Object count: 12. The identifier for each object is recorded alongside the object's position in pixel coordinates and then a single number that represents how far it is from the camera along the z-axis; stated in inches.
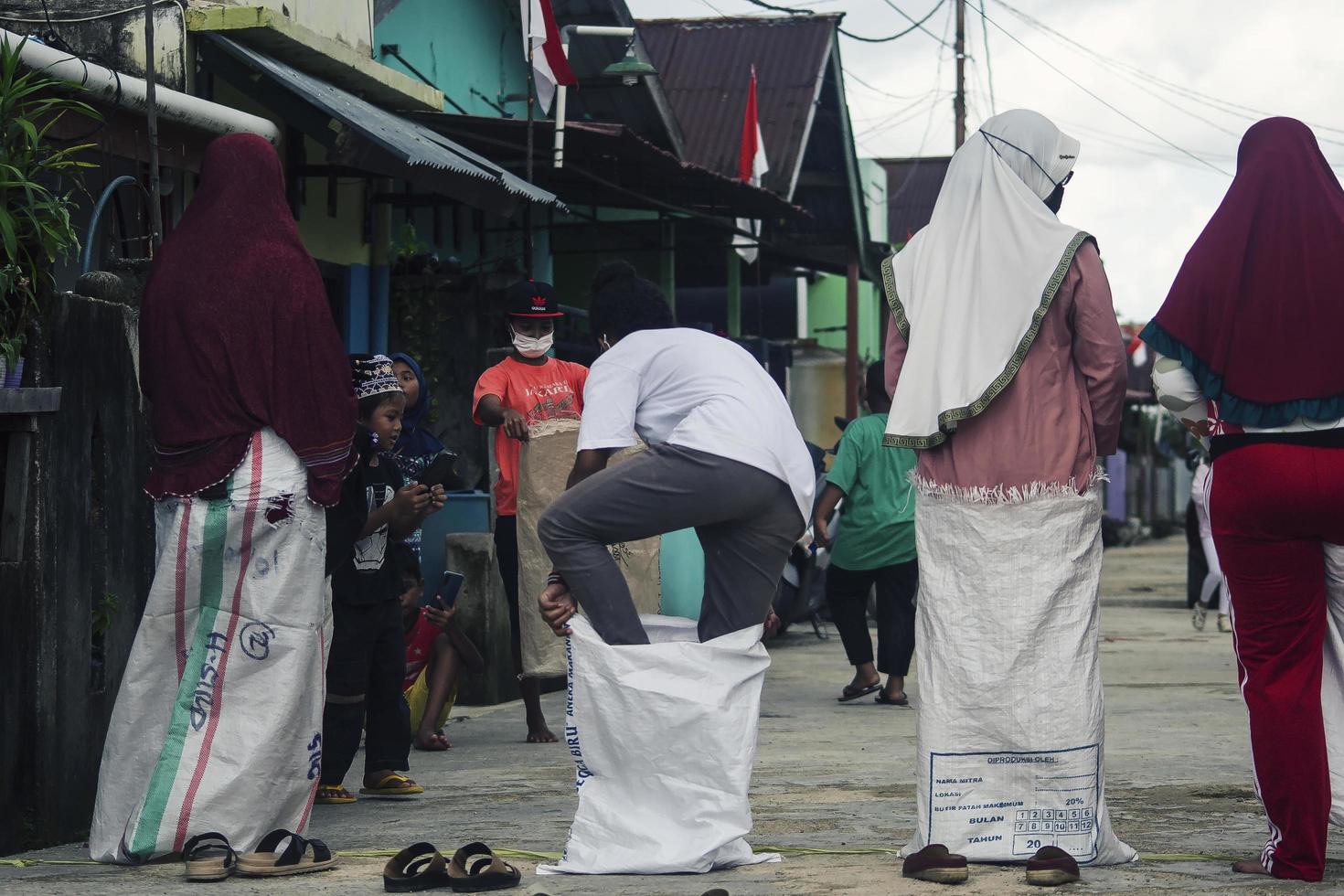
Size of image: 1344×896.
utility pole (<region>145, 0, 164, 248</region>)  262.1
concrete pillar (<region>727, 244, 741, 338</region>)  785.6
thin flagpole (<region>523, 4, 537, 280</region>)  440.5
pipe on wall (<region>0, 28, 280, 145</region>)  266.1
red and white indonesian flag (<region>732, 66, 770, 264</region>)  723.6
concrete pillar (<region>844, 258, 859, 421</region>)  866.8
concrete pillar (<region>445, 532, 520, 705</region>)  368.5
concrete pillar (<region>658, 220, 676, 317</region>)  671.1
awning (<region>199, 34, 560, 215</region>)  349.4
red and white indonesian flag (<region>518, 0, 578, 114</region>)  483.8
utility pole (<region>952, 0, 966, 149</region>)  1148.5
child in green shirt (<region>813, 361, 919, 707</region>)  378.9
